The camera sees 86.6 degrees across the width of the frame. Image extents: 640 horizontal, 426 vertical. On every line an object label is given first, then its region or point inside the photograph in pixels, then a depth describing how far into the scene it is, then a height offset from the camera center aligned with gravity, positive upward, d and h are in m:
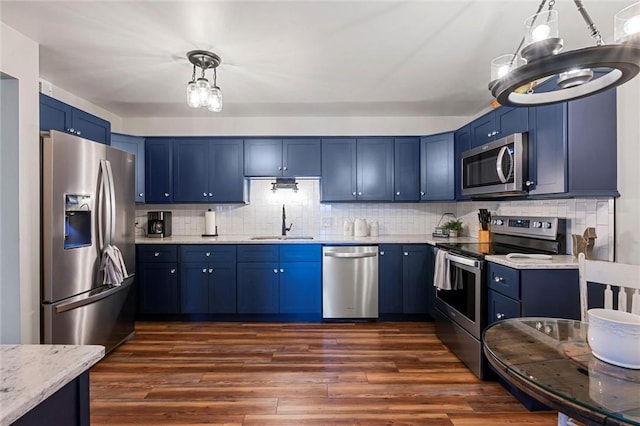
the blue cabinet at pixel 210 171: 4.00 +0.48
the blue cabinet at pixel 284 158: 4.01 +0.63
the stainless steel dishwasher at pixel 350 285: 3.66 -0.79
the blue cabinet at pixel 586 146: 2.13 +0.41
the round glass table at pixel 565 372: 0.77 -0.44
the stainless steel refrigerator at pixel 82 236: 2.29 -0.18
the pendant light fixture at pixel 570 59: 0.95 +0.45
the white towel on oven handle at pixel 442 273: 2.97 -0.55
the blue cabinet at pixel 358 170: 4.02 +0.49
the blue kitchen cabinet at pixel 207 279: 3.68 -0.73
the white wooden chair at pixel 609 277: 1.47 -0.31
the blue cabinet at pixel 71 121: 2.44 +0.74
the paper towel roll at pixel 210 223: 4.13 -0.14
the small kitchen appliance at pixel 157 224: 4.04 -0.15
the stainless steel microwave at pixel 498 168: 2.48 +0.35
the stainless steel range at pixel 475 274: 2.50 -0.50
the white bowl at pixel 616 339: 0.92 -0.36
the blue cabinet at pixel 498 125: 2.52 +0.71
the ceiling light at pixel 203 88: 2.36 +0.88
